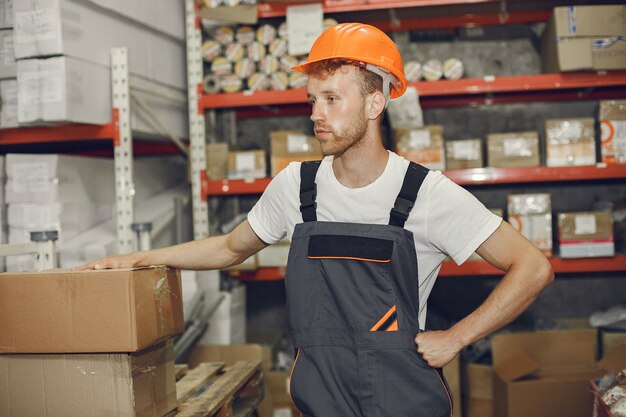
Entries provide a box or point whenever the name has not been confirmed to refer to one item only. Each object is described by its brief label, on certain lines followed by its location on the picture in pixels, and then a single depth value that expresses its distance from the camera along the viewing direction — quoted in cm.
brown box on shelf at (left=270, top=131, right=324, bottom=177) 388
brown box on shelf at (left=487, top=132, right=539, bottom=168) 377
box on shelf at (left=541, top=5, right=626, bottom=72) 364
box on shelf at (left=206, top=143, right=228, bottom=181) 396
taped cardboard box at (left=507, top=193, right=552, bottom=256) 377
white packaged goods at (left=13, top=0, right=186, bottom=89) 311
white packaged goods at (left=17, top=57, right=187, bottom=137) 312
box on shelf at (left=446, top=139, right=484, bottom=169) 381
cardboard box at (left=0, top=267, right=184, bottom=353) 188
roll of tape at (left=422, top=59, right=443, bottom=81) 386
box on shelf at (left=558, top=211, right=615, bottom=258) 375
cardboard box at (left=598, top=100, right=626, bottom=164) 371
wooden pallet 232
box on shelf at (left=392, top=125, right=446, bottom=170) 377
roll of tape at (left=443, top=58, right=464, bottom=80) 386
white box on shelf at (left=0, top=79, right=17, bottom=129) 344
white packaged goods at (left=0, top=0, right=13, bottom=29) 334
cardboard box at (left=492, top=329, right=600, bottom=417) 342
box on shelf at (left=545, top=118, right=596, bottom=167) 374
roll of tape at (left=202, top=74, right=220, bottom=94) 400
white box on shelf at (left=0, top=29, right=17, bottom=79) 339
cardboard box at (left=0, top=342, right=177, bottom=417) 192
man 179
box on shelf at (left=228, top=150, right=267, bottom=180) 392
